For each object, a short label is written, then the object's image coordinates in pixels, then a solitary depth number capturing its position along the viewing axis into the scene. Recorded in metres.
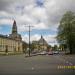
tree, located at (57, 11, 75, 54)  33.55
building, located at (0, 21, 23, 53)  54.10
